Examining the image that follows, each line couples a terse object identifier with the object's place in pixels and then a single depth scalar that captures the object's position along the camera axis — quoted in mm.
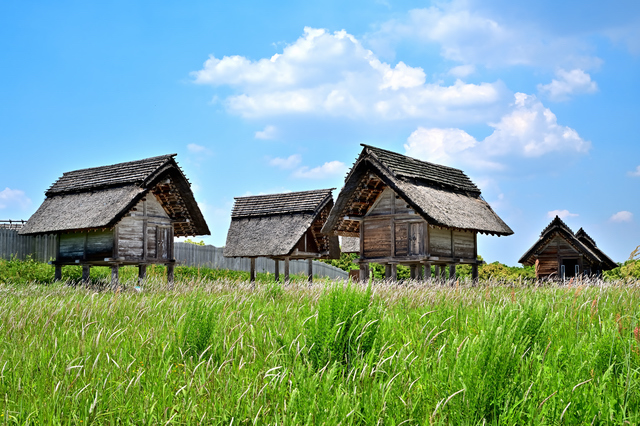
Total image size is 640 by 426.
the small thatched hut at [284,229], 29125
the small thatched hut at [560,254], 30047
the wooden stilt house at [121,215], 22219
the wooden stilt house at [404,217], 20719
